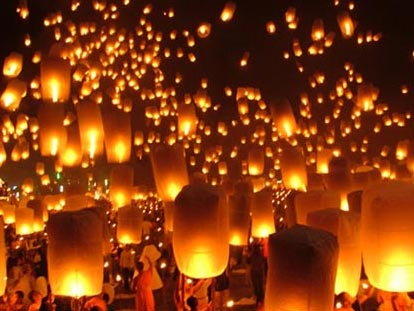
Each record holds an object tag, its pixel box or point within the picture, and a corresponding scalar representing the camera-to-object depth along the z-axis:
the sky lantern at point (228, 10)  14.76
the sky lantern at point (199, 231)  6.02
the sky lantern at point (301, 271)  4.40
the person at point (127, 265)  10.97
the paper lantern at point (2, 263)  6.26
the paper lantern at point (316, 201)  7.92
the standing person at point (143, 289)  8.05
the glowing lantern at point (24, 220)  12.28
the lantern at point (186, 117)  13.05
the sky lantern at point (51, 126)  9.02
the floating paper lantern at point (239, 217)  9.37
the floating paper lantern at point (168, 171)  8.45
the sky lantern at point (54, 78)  8.86
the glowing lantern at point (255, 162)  16.53
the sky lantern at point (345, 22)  13.44
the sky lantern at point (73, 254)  5.84
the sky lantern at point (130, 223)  9.81
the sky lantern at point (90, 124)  9.13
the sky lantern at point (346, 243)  6.28
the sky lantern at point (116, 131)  9.19
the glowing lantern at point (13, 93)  10.55
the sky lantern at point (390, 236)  5.29
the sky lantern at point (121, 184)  10.39
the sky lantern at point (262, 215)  9.80
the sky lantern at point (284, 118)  12.50
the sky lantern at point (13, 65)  11.01
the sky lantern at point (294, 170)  11.71
